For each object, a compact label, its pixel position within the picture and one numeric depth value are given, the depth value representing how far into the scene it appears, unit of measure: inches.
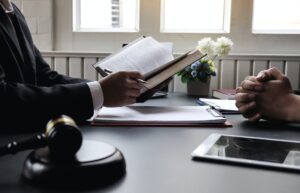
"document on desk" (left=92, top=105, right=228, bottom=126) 38.1
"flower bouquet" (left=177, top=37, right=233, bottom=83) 64.8
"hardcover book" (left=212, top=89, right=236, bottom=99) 58.6
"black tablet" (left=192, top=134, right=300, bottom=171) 25.6
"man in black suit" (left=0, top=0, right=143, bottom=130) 37.0
